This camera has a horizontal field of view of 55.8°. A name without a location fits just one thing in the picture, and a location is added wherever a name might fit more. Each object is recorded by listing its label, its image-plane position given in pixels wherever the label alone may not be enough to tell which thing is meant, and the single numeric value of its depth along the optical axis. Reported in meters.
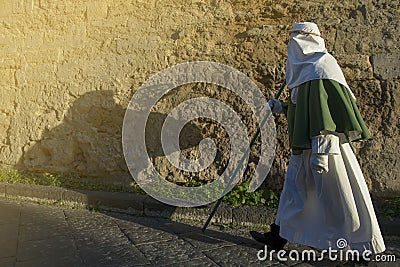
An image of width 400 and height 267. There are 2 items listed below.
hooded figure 2.89
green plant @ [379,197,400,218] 3.88
